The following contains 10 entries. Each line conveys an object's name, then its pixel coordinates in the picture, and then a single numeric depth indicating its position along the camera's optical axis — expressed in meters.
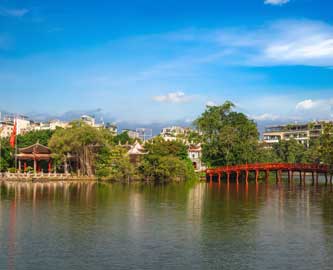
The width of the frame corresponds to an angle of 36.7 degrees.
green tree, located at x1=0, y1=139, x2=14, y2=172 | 74.21
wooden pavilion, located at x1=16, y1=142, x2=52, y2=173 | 73.06
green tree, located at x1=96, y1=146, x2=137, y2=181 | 70.88
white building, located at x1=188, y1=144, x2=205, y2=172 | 94.75
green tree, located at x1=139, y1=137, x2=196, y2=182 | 69.88
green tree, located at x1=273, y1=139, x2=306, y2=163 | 111.33
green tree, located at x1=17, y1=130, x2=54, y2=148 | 84.03
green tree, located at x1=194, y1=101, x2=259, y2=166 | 75.50
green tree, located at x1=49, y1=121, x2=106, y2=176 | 70.25
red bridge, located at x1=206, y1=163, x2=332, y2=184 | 68.19
